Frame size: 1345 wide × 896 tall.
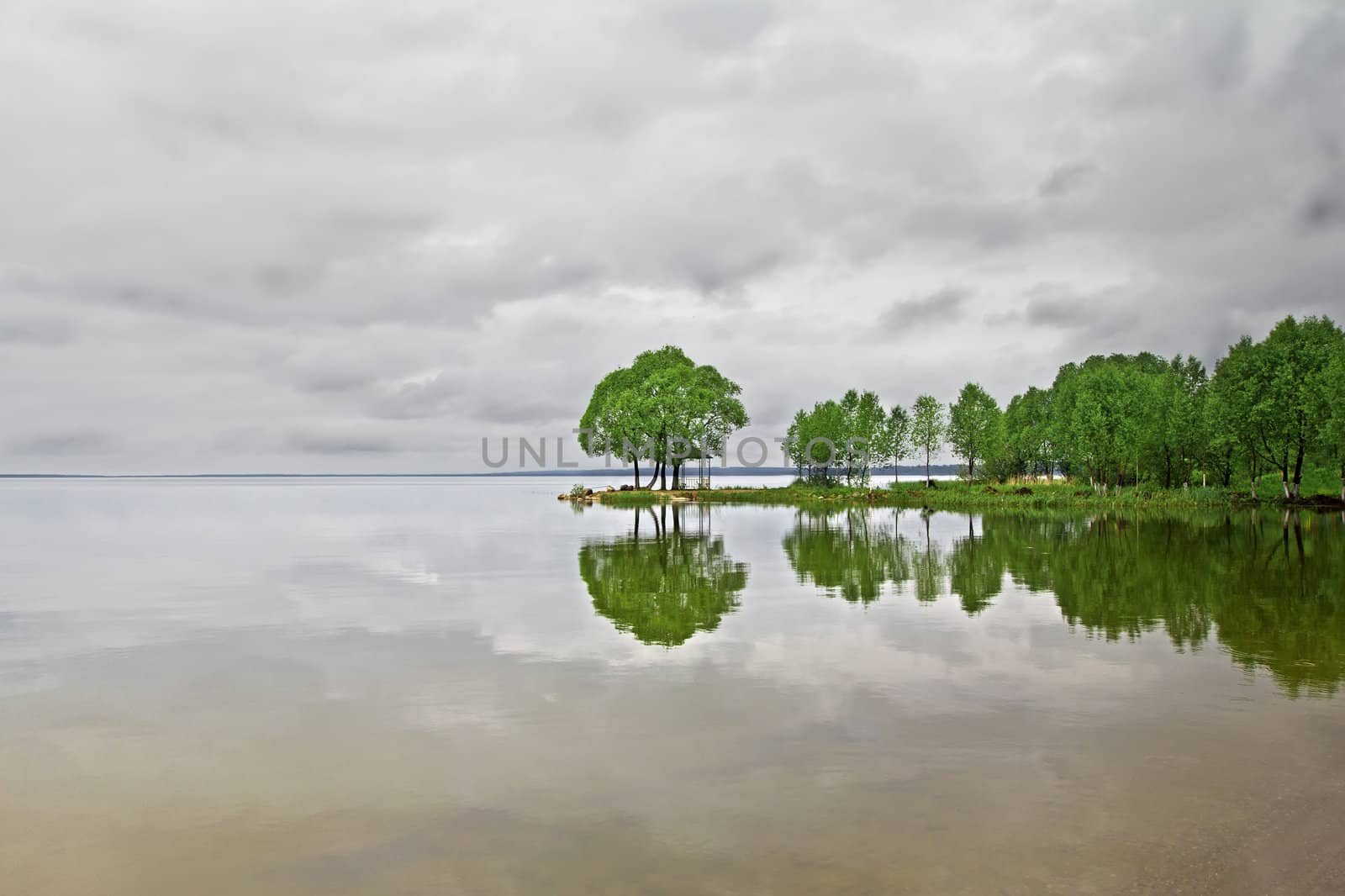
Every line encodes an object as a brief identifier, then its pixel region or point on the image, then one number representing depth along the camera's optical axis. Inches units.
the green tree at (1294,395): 2839.6
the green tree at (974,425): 4539.9
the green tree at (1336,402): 2608.3
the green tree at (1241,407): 2994.6
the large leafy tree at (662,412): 3784.5
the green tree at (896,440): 4596.5
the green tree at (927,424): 4564.5
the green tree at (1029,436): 4598.9
